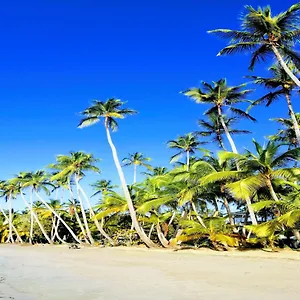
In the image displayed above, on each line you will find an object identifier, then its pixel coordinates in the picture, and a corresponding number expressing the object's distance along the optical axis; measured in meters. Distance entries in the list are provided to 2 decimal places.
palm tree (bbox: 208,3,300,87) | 16.30
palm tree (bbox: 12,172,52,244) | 42.88
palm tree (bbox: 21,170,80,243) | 41.97
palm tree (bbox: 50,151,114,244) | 34.28
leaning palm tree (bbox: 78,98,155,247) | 27.97
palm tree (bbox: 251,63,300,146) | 20.06
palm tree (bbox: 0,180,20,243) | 48.59
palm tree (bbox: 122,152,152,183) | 44.12
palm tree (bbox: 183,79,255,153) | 23.41
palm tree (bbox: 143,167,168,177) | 39.99
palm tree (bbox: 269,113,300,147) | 26.42
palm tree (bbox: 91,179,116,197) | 47.16
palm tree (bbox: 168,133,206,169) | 33.62
